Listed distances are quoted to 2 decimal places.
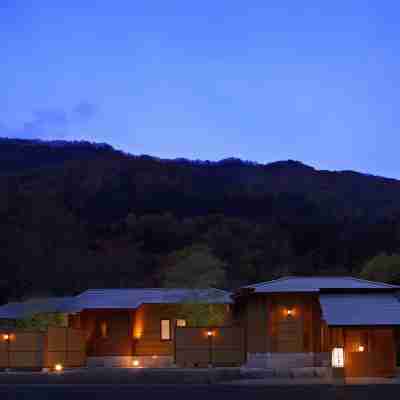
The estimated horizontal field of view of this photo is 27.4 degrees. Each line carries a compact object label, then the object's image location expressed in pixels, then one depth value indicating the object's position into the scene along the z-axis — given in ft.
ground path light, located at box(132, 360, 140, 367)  115.53
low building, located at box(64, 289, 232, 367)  116.98
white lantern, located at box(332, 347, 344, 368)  84.94
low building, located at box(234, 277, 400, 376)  95.14
